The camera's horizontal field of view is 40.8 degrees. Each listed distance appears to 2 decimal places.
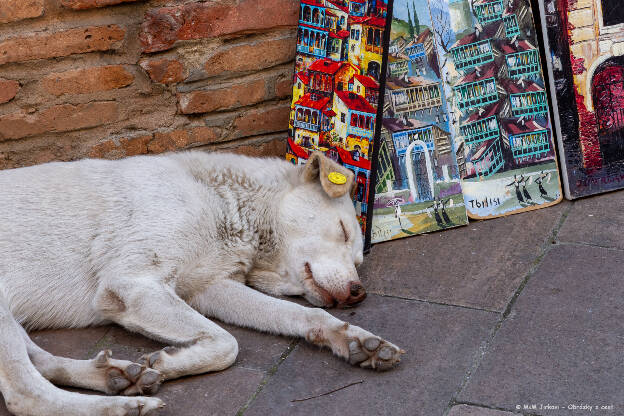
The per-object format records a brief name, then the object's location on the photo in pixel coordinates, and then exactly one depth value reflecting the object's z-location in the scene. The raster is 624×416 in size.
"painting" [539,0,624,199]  4.57
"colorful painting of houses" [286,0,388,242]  4.35
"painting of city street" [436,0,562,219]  4.51
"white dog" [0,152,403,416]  3.23
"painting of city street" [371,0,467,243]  4.43
